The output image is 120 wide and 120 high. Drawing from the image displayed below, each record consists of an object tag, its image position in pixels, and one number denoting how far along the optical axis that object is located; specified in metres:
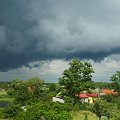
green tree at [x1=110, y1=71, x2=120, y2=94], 55.68
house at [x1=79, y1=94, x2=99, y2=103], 59.68
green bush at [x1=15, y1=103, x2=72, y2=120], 21.60
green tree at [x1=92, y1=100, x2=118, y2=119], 30.89
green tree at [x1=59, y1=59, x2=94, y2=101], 40.92
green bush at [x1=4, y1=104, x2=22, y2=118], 30.98
